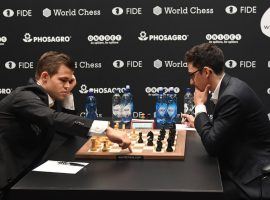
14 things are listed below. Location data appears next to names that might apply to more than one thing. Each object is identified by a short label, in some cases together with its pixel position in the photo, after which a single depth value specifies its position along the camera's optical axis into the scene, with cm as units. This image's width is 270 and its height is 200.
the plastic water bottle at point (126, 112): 366
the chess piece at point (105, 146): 242
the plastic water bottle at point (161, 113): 359
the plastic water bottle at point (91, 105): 464
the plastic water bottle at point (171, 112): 369
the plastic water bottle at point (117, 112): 381
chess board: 230
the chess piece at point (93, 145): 245
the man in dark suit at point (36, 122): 235
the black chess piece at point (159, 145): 241
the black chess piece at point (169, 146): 239
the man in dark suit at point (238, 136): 240
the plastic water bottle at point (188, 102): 457
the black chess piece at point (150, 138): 255
